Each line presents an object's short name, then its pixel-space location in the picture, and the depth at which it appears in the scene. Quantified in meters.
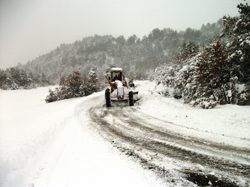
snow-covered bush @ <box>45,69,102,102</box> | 22.34
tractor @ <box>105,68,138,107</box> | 10.32
